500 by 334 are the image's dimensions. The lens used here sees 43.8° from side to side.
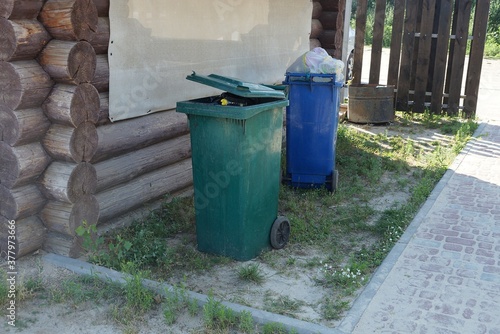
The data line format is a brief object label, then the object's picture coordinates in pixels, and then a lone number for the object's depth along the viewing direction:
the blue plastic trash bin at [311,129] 6.66
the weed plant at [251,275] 4.74
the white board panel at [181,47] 5.29
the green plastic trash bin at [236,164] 4.84
